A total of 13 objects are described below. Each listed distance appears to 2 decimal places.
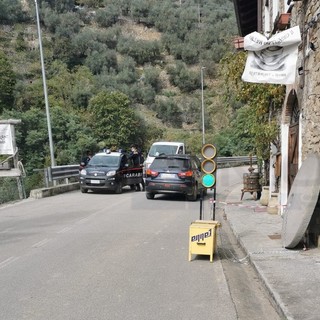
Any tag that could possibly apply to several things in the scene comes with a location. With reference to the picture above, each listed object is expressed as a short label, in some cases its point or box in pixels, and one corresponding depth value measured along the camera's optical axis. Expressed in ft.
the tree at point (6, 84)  149.48
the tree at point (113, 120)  135.33
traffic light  24.07
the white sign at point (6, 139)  54.24
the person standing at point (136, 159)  64.28
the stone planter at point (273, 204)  36.99
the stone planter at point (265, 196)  42.04
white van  73.41
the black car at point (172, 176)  50.01
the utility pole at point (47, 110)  62.24
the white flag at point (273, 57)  26.48
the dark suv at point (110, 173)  56.65
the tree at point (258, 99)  38.52
